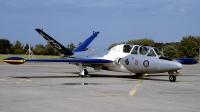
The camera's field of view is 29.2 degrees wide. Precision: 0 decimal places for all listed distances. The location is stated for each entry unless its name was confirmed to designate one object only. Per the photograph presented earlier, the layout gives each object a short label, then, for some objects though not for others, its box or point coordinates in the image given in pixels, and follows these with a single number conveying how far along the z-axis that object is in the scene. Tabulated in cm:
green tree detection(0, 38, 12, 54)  12285
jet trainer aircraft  2062
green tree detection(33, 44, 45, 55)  11472
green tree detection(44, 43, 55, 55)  11209
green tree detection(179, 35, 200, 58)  9330
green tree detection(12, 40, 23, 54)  11766
